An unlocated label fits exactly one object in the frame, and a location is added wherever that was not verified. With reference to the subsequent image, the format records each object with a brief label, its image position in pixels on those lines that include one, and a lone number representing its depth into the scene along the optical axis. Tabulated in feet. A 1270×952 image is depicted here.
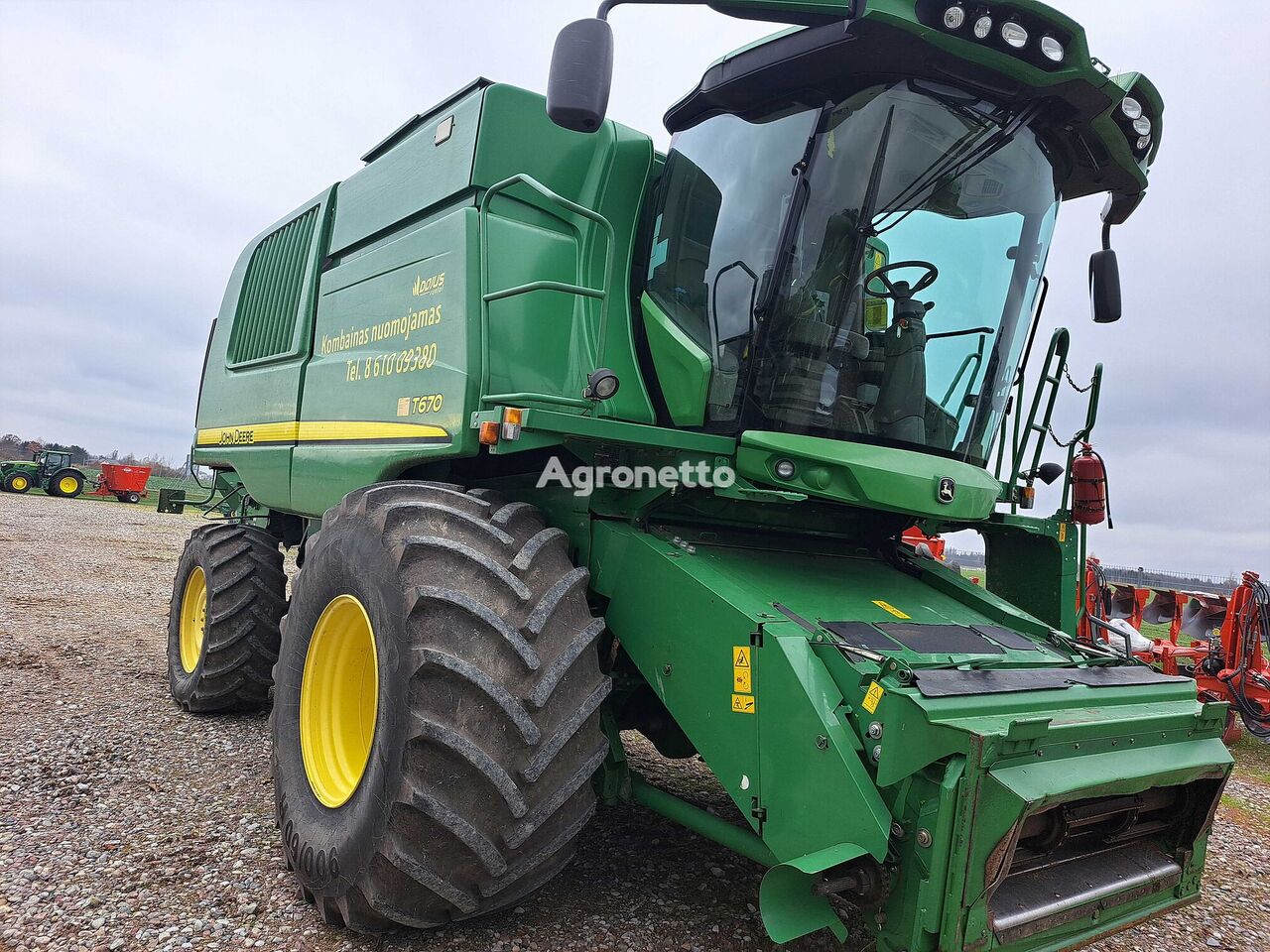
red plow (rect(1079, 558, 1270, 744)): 22.81
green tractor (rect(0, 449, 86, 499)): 99.09
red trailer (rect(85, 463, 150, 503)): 103.71
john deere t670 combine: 7.91
